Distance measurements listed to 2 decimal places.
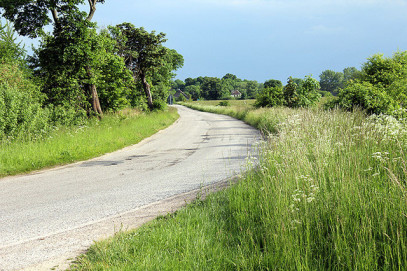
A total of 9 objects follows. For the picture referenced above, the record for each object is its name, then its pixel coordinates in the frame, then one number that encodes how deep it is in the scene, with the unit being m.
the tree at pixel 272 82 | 125.90
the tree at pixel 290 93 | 27.73
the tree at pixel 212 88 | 135.62
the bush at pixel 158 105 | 38.00
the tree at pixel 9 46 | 20.08
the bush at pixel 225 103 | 85.72
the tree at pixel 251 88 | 154.50
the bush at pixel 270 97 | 32.51
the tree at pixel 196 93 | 144.07
